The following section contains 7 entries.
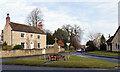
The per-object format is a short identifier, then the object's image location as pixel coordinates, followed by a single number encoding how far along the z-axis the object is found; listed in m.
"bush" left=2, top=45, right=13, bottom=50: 36.78
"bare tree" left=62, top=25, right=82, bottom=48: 88.56
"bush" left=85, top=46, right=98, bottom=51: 59.34
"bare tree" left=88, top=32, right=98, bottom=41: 67.66
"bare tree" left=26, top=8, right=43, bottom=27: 64.06
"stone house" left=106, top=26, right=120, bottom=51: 43.37
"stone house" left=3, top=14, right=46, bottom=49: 44.56
